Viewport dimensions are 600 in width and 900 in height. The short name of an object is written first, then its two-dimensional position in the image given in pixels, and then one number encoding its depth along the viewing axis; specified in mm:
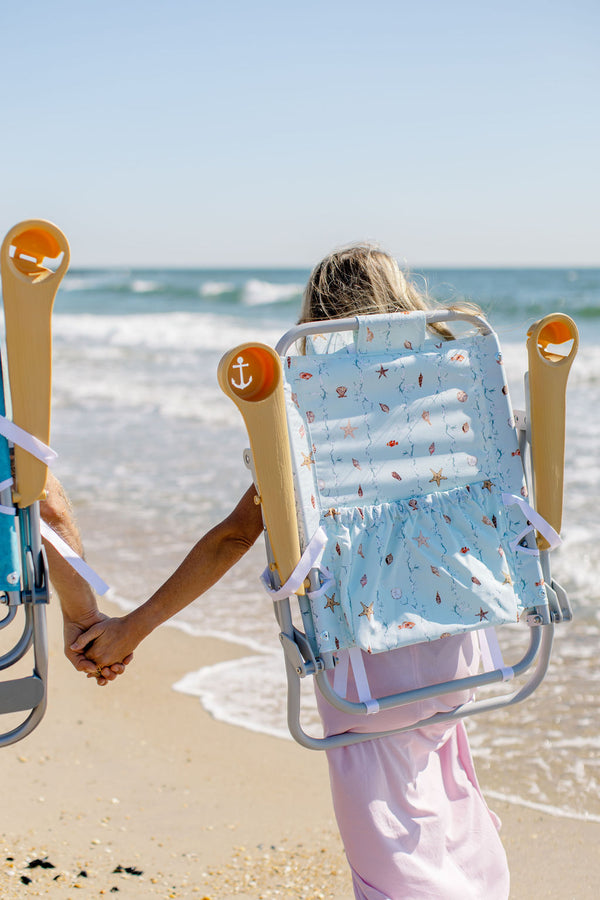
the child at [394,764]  1912
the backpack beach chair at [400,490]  1769
